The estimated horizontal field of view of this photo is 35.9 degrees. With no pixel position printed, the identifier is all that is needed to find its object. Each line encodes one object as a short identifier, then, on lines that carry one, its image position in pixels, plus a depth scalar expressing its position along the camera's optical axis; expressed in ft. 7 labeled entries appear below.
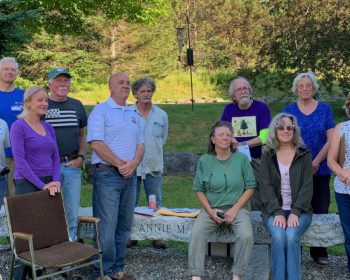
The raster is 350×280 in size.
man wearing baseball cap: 16.03
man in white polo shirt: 15.03
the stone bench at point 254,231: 16.14
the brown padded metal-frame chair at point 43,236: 13.53
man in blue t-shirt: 16.76
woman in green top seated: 15.07
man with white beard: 17.71
